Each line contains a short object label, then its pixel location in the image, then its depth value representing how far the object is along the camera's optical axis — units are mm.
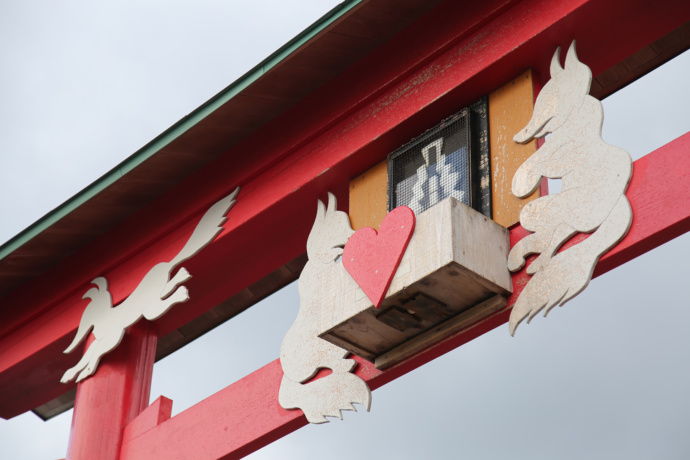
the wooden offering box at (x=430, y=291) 9691
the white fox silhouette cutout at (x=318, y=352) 10752
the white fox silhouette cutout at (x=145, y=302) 12908
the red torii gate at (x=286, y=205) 10531
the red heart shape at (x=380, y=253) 9912
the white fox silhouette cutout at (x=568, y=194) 9478
